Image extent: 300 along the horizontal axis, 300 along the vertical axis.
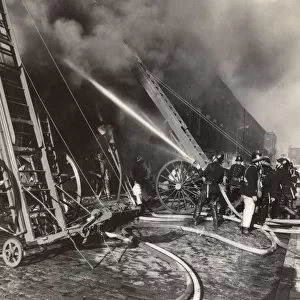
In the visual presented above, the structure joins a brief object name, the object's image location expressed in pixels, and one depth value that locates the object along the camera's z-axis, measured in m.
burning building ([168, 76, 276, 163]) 17.97
